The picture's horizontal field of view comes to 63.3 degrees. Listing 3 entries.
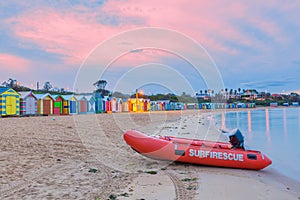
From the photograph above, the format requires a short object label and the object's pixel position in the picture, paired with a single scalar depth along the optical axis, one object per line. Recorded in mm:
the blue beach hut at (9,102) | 19406
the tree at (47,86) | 62600
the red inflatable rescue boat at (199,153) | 5672
